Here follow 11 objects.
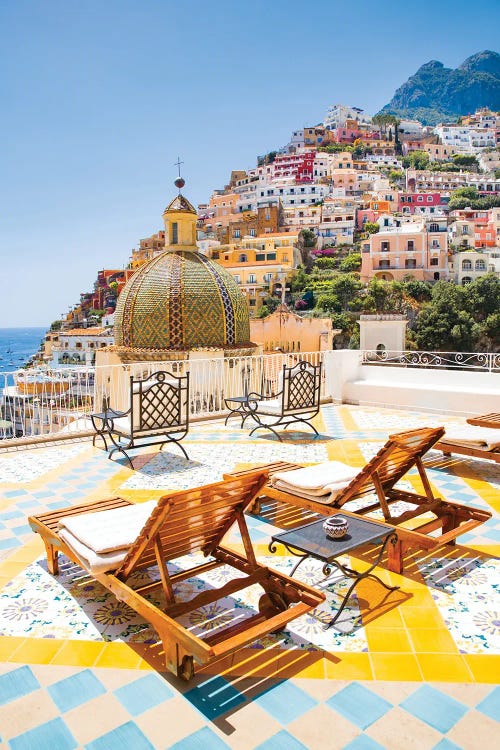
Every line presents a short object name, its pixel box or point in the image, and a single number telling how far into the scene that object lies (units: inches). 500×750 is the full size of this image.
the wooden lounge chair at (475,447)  209.2
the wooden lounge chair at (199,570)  92.0
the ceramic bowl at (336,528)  113.1
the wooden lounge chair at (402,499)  131.2
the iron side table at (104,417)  250.5
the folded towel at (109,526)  113.7
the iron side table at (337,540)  107.7
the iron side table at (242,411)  303.3
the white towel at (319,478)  153.3
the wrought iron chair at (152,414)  235.9
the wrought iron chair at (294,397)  285.4
